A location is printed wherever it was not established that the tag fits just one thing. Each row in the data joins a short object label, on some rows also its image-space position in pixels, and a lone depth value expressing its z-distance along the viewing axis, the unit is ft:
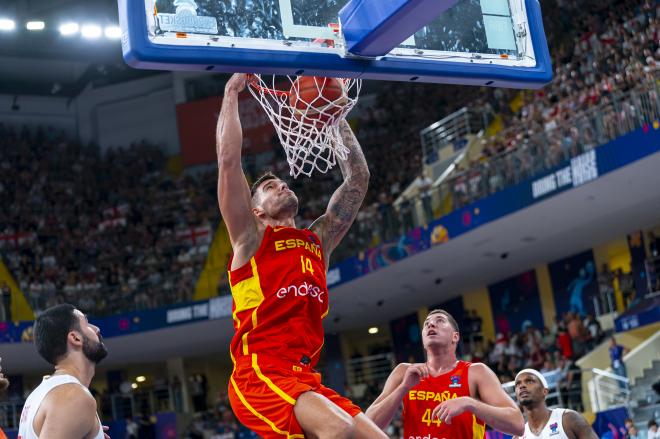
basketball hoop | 20.10
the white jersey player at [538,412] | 26.20
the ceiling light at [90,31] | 92.63
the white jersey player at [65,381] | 14.88
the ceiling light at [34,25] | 91.35
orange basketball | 20.07
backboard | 16.55
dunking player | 17.01
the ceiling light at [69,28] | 91.66
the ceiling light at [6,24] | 88.17
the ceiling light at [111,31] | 94.38
